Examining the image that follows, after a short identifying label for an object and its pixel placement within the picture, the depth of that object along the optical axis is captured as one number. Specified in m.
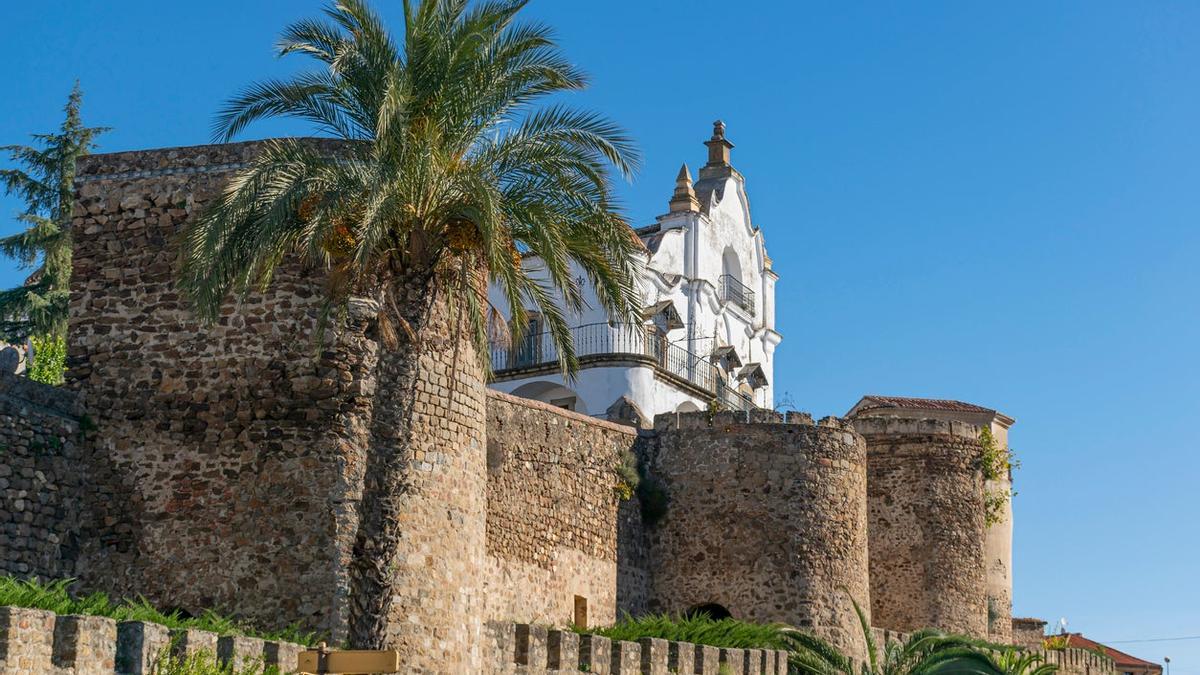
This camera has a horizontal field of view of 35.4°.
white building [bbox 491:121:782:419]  34.91
